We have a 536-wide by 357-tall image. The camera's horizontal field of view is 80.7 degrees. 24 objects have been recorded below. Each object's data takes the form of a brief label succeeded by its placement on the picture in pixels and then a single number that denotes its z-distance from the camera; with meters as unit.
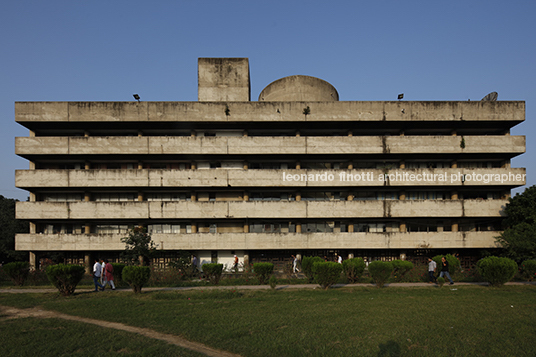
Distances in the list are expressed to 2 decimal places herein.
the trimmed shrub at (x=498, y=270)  16.12
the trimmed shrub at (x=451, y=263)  18.35
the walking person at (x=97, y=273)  16.31
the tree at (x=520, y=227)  24.22
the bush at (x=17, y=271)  18.77
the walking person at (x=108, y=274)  16.92
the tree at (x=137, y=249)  22.75
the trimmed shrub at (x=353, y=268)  18.06
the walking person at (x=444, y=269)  17.84
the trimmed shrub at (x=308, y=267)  19.38
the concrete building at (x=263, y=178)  30.05
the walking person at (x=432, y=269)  18.17
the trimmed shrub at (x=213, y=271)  19.03
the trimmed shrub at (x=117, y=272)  18.26
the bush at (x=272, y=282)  16.78
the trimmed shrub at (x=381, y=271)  16.53
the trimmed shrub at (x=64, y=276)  14.49
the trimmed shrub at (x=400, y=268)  18.58
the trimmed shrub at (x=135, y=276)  15.19
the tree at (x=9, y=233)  35.19
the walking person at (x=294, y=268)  24.76
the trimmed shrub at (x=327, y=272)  16.17
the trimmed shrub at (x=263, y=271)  18.81
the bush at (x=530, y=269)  18.43
